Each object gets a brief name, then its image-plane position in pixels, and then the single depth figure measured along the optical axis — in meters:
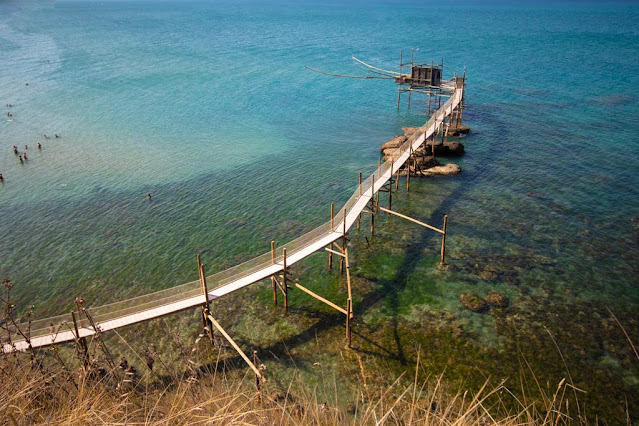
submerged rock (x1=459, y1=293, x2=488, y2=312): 23.22
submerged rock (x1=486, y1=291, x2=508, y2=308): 23.48
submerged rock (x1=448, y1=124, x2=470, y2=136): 48.00
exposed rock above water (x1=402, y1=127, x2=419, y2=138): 46.13
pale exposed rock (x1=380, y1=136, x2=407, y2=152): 42.55
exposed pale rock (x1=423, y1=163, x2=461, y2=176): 38.78
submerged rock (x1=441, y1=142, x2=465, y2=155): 42.50
